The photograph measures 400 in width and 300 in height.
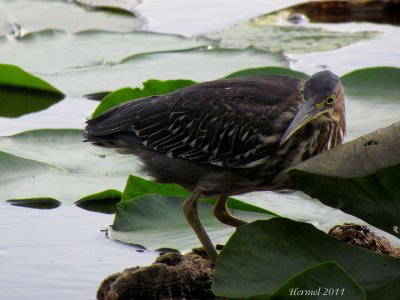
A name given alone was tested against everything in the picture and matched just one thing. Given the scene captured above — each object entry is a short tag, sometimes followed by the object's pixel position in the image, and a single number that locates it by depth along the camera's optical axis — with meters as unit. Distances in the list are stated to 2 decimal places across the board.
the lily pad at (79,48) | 16.23
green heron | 11.02
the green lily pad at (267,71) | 13.87
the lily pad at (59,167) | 11.93
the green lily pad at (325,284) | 8.12
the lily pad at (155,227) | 10.94
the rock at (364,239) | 10.09
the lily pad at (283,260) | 8.80
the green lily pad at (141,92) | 13.15
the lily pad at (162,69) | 15.41
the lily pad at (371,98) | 12.72
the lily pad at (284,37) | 17.33
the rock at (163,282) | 9.63
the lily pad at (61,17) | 18.55
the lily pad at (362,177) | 8.57
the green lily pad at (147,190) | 11.32
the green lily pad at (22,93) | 14.98
